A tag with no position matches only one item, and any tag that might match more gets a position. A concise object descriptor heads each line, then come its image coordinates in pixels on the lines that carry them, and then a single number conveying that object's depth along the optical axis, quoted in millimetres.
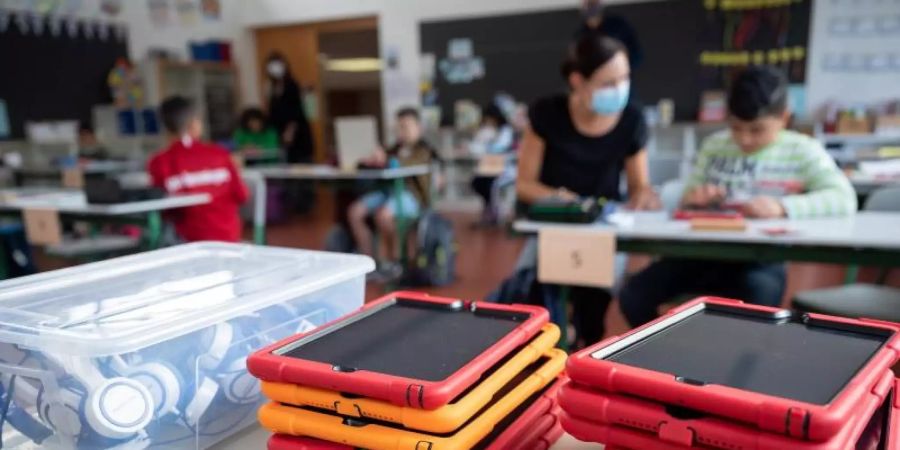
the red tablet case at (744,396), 450
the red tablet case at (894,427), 557
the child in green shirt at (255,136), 6875
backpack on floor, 3736
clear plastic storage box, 622
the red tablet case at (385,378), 534
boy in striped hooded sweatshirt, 1786
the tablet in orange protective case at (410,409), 537
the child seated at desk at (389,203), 4047
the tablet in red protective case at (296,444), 589
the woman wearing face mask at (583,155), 1995
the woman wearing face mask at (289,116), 7125
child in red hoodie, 2984
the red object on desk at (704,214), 1735
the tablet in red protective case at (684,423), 467
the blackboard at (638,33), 5824
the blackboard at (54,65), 5883
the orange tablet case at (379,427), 544
